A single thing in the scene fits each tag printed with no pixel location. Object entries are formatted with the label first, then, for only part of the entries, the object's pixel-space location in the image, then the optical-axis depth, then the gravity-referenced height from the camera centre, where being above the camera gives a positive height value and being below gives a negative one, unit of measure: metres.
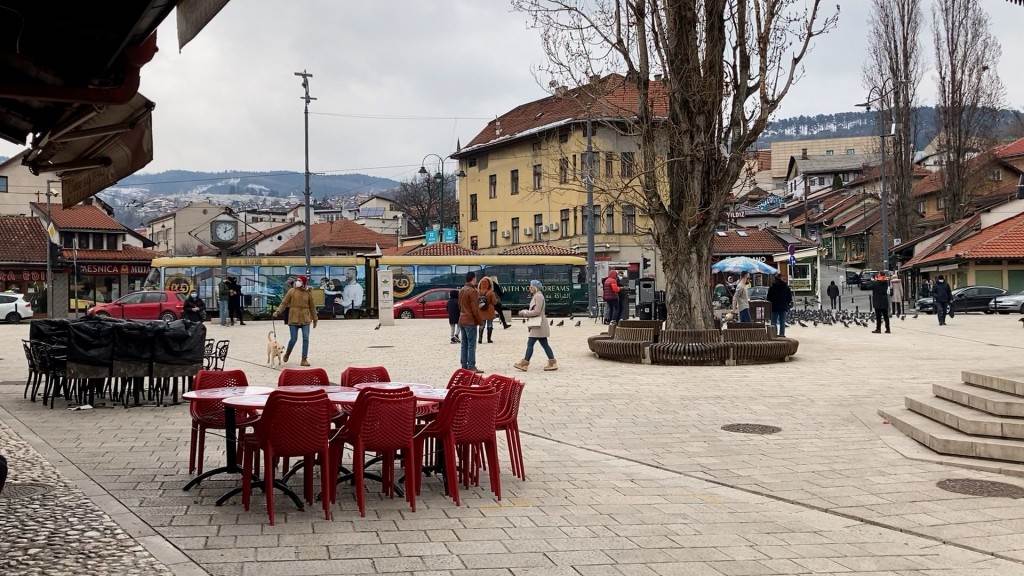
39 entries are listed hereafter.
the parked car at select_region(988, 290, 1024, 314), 42.69 -0.65
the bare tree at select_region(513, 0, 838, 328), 18.80 +3.53
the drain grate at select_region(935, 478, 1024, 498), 7.61 -1.59
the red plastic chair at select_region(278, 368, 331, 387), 8.41 -0.64
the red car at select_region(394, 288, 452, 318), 40.31 -0.19
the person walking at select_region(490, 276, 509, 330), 27.76 -0.35
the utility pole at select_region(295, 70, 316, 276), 45.66 +10.38
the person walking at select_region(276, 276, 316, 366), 18.03 -0.06
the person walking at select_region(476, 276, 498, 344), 18.53 +0.06
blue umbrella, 38.16 +1.16
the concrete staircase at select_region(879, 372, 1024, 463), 9.01 -1.30
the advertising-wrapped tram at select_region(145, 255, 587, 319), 41.81 +1.13
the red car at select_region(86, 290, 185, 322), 36.84 +0.05
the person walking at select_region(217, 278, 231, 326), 34.09 +0.28
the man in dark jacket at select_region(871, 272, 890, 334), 27.25 -0.18
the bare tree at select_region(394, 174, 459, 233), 97.48 +10.24
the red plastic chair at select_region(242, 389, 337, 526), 6.48 -0.84
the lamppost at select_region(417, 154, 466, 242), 54.18 +7.38
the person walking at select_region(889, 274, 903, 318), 39.66 -0.14
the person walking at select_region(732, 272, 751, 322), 26.84 -0.17
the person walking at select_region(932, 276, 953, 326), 31.72 -0.21
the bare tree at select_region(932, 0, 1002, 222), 50.75 +10.78
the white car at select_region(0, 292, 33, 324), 43.00 +0.13
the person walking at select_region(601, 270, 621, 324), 29.69 +0.11
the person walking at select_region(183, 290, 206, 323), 28.97 -0.05
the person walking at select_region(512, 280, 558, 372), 17.08 -0.55
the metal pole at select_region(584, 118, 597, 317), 39.06 +1.30
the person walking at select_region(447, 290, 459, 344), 24.47 -0.33
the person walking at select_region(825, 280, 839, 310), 46.70 +0.09
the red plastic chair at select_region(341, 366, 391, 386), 8.65 -0.65
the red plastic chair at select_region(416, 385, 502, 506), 7.16 -0.94
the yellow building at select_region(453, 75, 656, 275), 57.06 +6.79
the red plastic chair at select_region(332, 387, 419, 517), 6.76 -0.88
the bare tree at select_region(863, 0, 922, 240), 50.97 +11.61
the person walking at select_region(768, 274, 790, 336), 25.36 -0.11
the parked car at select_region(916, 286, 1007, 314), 44.81 -0.37
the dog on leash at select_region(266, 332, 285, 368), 17.86 -0.87
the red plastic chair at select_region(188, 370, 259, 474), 7.60 -0.85
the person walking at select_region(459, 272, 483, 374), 16.58 -0.35
